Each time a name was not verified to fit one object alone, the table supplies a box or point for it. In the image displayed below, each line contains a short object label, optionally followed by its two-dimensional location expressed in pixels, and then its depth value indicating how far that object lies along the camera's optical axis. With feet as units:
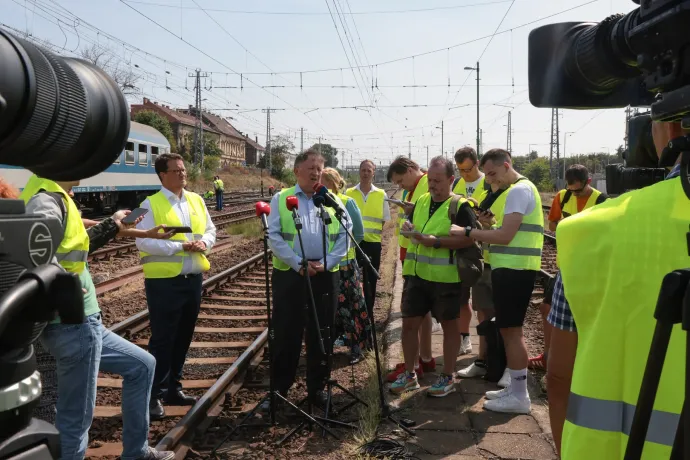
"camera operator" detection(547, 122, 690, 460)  4.13
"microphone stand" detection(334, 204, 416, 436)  13.99
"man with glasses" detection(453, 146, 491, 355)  19.77
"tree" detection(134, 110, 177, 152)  170.05
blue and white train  74.02
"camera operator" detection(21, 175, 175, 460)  9.75
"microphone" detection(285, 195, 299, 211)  13.65
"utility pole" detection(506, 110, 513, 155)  201.79
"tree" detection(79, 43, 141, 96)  106.93
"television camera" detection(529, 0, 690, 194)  3.69
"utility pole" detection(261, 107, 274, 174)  201.67
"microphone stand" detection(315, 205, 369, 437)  13.96
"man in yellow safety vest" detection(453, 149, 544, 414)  14.67
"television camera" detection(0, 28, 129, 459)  3.95
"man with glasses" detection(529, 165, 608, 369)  20.62
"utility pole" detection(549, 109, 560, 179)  147.83
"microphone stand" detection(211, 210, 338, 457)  13.79
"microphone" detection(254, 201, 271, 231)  13.54
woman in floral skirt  19.16
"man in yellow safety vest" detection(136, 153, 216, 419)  15.29
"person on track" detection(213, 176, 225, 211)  86.13
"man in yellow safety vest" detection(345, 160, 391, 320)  22.90
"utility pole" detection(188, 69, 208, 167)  150.71
